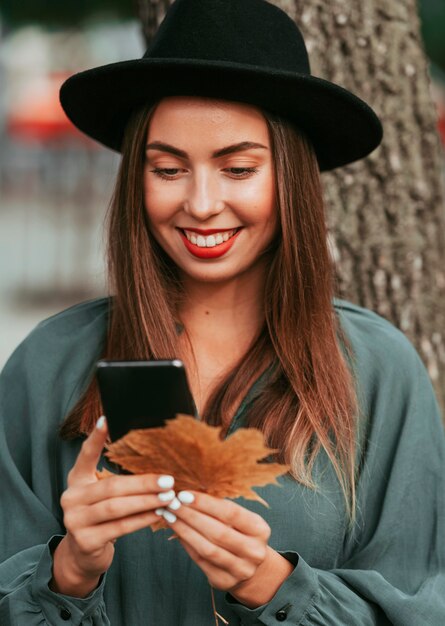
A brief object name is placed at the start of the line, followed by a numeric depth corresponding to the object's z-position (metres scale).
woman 2.38
